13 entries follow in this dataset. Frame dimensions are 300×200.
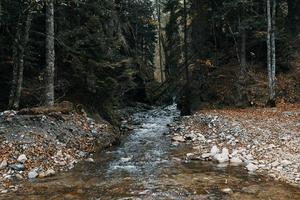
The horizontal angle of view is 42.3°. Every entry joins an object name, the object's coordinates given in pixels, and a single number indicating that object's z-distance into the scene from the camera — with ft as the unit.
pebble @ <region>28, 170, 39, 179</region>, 34.94
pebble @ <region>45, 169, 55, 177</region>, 35.87
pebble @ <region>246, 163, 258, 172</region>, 37.30
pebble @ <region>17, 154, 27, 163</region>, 37.01
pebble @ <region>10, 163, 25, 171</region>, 35.76
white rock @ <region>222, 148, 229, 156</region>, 42.87
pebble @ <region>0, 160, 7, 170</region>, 35.49
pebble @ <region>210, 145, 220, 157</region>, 43.73
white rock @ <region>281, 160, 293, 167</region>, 37.19
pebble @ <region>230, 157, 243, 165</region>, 40.50
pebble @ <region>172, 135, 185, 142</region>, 56.03
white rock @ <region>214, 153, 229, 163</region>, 41.52
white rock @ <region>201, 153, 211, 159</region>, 43.34
